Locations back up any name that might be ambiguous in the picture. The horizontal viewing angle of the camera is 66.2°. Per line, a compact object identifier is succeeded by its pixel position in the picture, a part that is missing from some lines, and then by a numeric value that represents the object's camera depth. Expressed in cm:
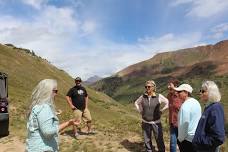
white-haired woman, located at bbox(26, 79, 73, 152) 244
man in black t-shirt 579
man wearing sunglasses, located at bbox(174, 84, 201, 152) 317
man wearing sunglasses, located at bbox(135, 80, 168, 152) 465
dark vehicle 620
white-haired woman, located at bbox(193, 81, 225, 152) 266
